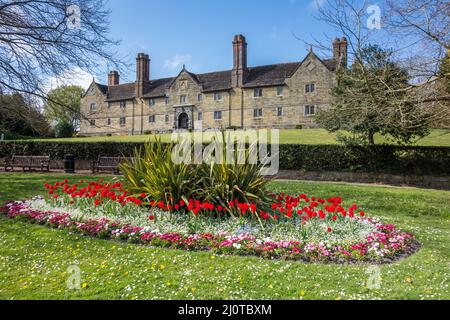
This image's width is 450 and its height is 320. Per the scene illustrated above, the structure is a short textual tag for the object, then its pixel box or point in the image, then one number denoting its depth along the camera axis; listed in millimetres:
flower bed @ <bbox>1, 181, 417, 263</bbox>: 5254
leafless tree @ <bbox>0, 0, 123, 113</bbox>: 12305
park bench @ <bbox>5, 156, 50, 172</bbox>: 18516
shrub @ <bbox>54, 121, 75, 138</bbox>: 44303
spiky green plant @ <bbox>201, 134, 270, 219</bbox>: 6988
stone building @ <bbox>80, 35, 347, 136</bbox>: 41031
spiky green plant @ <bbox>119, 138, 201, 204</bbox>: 7152
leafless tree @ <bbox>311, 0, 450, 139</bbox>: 9625
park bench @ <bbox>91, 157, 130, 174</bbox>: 17891
